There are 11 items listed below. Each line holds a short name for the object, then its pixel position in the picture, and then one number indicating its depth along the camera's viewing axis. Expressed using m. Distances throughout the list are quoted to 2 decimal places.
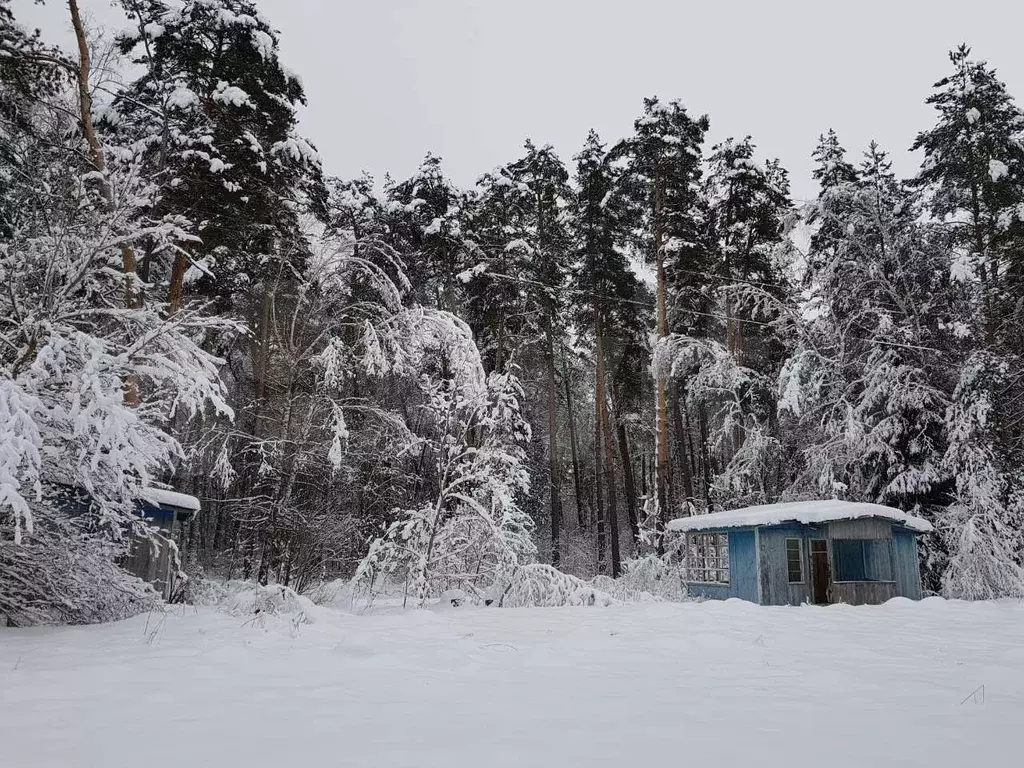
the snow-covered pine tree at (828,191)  20.53
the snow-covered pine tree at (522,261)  22.30
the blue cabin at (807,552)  16.00
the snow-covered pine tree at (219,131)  14.00
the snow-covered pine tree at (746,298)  21.08
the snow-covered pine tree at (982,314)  15.91
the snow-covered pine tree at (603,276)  23.02
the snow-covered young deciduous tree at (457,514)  13.75
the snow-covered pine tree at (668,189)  20.94
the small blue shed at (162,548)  11.87
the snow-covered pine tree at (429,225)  22.36
